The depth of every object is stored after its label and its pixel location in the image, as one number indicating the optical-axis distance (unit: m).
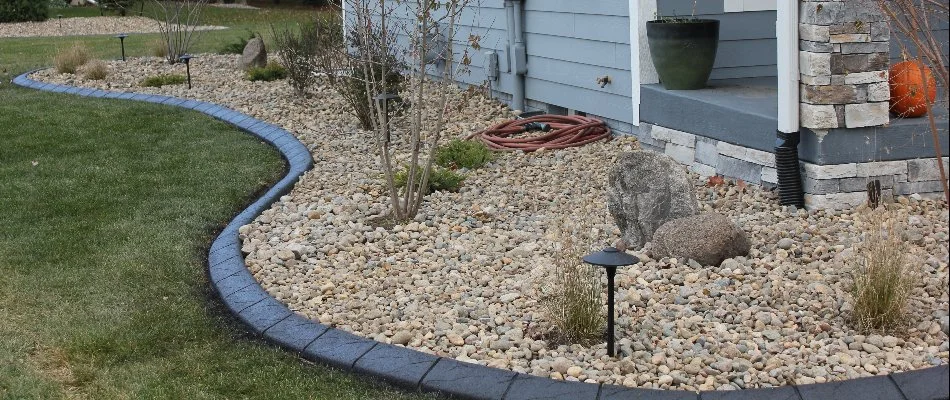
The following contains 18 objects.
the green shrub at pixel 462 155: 6.69
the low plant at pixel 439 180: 6.10
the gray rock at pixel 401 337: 3.93
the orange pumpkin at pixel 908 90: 5.23
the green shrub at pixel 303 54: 9.17
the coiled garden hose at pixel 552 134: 7.17
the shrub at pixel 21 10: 19.03
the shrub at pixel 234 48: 12.87
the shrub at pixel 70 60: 11.51
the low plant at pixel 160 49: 12.48
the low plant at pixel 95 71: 10.90
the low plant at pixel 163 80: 10.57
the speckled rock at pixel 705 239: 4.48
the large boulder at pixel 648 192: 4.81
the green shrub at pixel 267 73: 10.66
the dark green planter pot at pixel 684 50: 6.25
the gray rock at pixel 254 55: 11.35
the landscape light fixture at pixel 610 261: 3.39
